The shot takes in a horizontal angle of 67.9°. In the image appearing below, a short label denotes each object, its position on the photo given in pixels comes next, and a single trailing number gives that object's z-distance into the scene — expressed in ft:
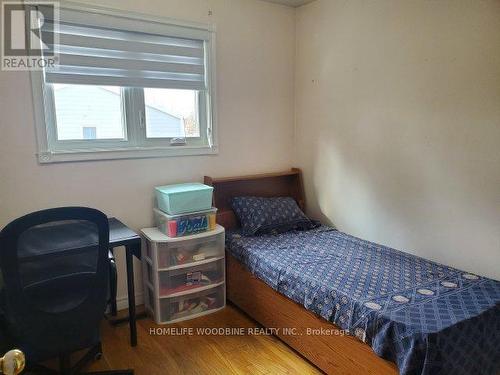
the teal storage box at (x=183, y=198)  8.18
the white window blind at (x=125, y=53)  7.59
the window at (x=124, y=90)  7.64
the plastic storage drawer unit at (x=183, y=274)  8.21
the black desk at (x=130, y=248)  6.88
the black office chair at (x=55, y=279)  4.86
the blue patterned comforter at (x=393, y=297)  5.05
